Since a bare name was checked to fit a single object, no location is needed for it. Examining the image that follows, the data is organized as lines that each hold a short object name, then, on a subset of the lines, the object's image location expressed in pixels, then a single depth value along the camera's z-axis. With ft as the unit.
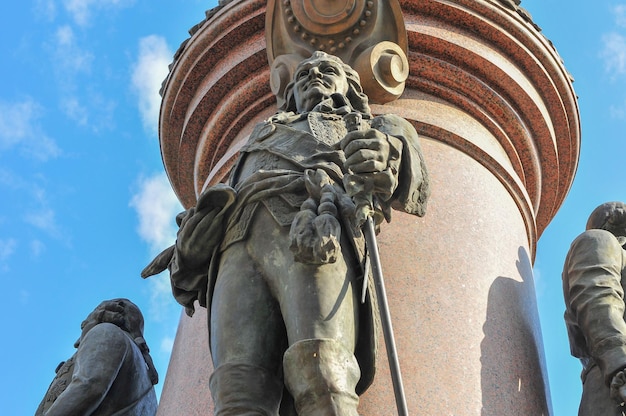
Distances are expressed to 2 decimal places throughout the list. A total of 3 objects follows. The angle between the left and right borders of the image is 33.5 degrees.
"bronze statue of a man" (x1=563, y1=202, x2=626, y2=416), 19.39
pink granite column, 20.34
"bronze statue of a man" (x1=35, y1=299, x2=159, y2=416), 22.04
